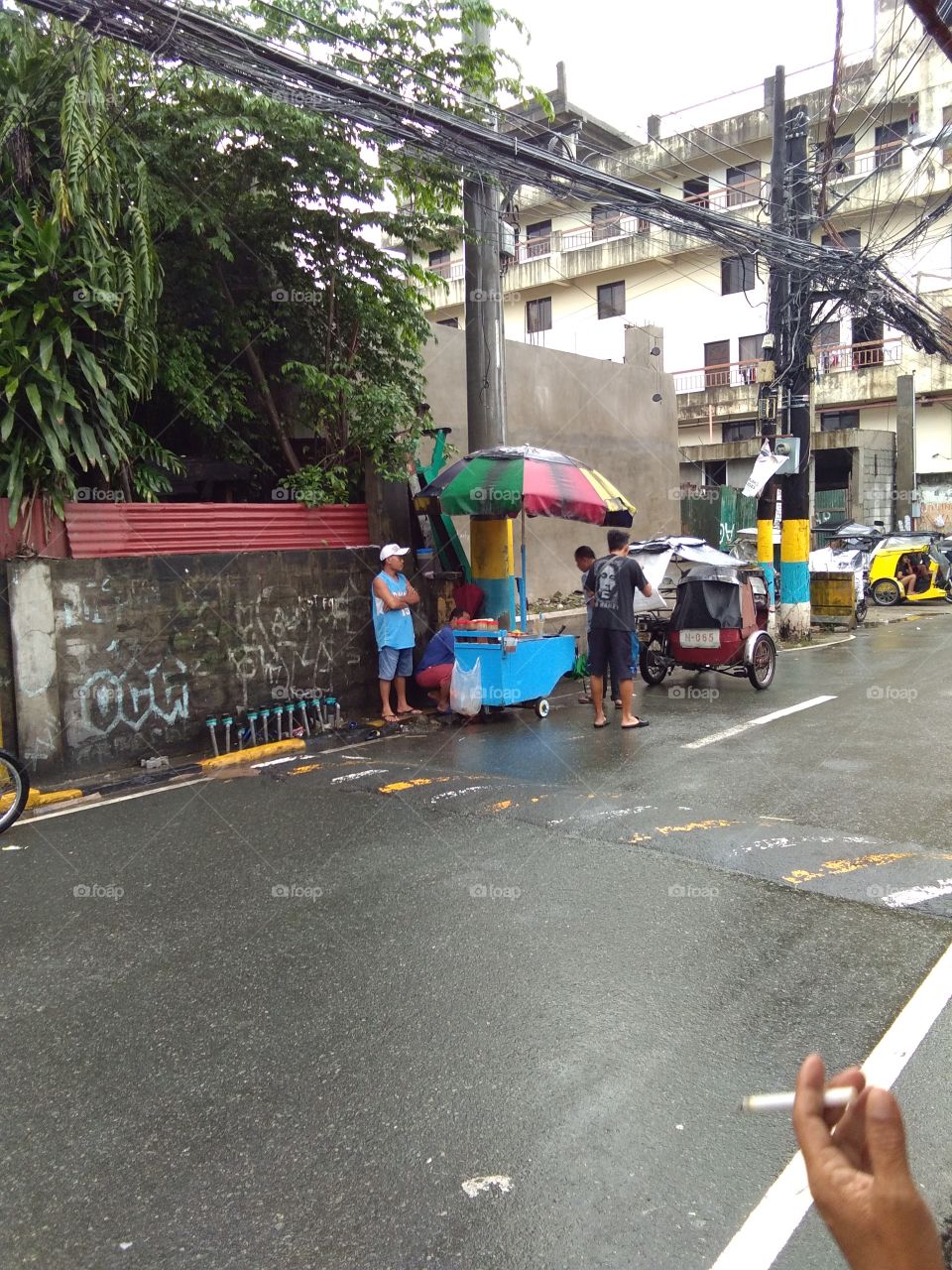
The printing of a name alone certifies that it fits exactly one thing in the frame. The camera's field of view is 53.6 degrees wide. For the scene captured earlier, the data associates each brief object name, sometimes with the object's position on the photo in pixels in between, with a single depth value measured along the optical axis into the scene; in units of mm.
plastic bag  9891
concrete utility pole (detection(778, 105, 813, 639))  15391
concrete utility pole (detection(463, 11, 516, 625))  10898
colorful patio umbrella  9703
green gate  22234
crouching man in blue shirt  10391
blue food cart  9820
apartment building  30688
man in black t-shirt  9570
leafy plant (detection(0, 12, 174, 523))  7617
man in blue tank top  10086
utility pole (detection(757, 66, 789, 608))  15461
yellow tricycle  22641
